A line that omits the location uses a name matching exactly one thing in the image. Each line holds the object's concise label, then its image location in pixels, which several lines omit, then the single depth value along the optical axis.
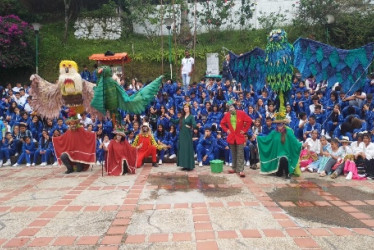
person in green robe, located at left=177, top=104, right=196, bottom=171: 8.02
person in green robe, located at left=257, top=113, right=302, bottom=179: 7.21
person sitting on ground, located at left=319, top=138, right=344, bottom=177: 7.44
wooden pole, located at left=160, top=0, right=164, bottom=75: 16.21
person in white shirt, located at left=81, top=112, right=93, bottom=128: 10.42
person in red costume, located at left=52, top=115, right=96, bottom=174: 7.98
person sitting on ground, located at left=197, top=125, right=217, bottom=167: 8.76
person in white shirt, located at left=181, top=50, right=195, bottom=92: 13.54
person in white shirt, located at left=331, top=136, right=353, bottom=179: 7.20
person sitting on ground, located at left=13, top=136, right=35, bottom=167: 9.27
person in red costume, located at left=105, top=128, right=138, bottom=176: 7.67
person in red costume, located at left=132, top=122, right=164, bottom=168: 8.67
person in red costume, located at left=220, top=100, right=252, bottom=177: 7.57
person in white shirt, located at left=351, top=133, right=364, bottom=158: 7.41
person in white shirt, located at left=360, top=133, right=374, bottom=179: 7.07
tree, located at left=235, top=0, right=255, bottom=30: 18.83
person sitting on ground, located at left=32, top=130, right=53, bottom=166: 9.20
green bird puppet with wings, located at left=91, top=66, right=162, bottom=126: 7.35
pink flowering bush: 15.14
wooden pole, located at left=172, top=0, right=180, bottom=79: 16.62
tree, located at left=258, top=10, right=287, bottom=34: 18.41
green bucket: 7.70
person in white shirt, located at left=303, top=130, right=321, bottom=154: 8.08
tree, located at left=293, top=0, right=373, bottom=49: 16.66
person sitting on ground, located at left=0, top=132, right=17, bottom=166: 9.45
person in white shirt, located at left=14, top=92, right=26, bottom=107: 11.66
